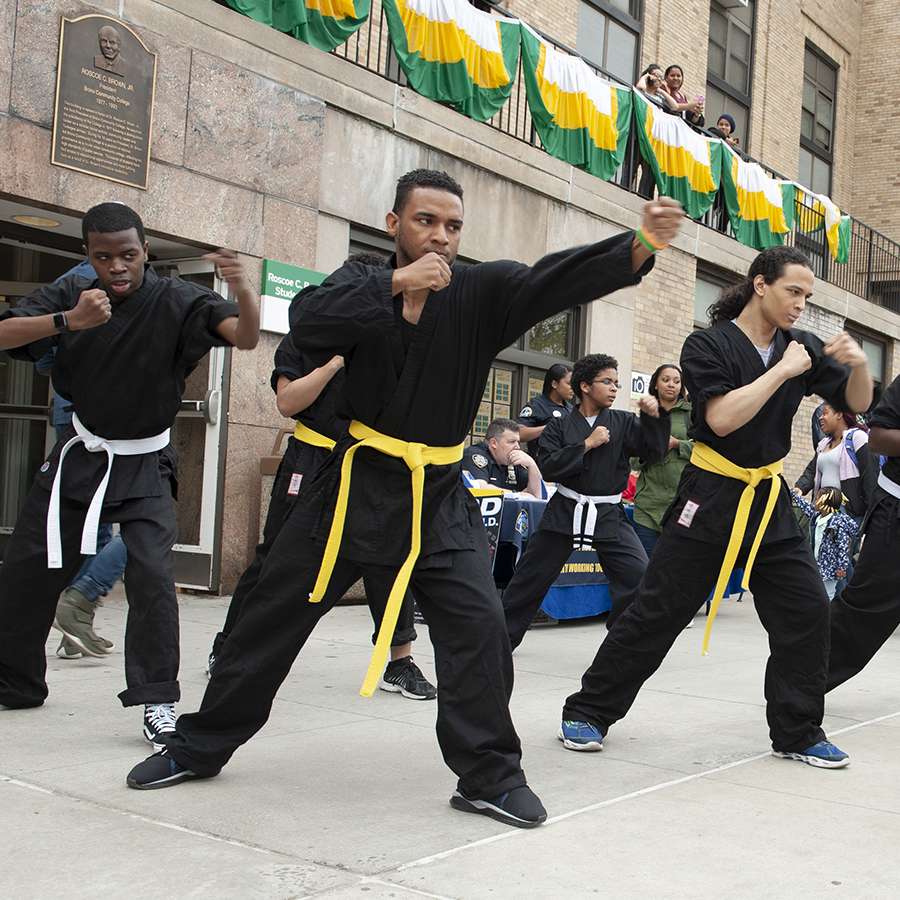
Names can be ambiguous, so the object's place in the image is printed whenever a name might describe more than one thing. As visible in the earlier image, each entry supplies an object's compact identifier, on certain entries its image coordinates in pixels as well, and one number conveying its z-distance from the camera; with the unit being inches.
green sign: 382.0
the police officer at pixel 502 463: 354.9
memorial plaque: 324.5
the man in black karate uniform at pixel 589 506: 278.4
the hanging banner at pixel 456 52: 432.5
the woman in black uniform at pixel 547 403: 389.4
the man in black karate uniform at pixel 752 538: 185.8
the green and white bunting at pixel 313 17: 373.4
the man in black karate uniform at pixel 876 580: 207.2
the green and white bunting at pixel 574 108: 496.4
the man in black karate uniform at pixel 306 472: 221.9
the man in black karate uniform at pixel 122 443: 179.0
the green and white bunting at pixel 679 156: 561.3
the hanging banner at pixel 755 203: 632.4
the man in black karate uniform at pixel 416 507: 145.4
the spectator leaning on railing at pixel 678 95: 608.0
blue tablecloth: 354.0
